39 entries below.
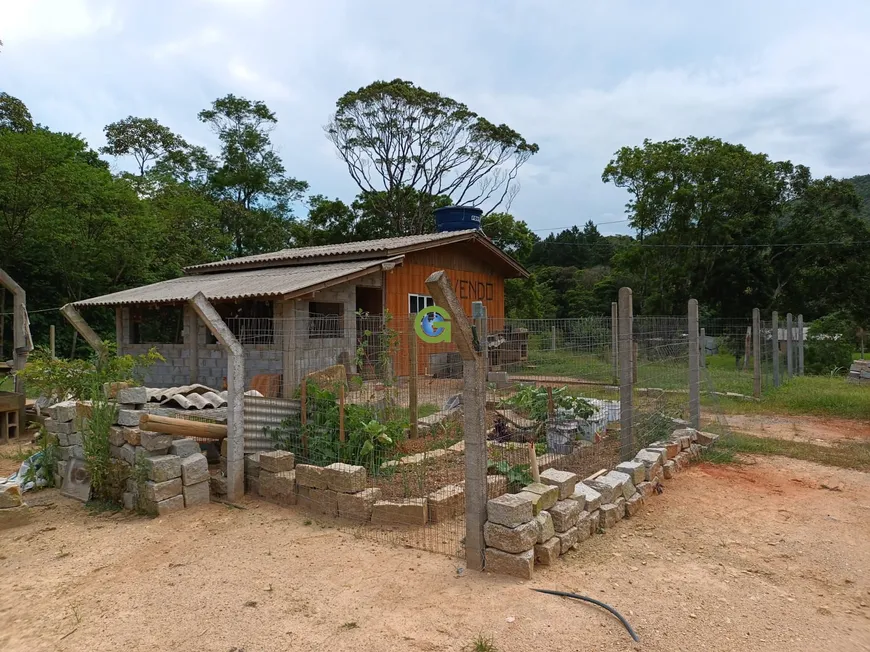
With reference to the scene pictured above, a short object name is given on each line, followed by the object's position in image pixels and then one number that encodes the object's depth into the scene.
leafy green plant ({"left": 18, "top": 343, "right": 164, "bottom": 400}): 6.29
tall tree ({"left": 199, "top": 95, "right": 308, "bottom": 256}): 34.06
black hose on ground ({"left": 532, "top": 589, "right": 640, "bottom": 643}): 3.11
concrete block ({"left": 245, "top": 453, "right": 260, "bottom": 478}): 5.74
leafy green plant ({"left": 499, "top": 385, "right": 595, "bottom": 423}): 6.68
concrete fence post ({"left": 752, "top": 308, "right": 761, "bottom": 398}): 11.56
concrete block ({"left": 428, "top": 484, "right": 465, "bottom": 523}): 4.73
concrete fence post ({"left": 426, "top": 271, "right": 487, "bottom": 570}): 3.88
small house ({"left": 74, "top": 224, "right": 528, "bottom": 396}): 10.53
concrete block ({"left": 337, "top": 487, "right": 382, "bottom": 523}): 4.86
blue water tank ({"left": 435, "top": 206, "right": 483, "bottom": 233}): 22.95
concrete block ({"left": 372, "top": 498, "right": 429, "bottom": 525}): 4.68
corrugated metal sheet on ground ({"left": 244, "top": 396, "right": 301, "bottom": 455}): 5.86
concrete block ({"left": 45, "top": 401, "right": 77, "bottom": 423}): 6.00
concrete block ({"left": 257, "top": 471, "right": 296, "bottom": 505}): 5.41
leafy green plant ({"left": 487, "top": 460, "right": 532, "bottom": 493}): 5.18
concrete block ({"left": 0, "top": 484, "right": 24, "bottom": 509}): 5.15
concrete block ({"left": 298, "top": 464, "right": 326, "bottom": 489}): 5.17
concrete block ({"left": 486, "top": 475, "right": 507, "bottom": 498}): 4.92
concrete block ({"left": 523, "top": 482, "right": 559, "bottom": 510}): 4.12
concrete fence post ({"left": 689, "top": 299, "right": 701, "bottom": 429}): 7.30
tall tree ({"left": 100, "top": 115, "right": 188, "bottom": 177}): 31.19
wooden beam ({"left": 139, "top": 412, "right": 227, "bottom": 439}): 5.44
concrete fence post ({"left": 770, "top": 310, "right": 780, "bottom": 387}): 12.90
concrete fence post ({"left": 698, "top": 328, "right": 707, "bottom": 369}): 10.12
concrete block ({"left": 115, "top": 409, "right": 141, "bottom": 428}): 5.57
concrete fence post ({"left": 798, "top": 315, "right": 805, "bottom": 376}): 15.43
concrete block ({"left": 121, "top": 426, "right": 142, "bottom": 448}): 5.43
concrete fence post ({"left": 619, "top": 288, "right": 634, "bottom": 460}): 5.77
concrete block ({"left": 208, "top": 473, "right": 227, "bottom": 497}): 5.70
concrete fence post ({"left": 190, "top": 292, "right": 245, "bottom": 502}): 5.56
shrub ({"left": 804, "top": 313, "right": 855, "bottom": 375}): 16.81
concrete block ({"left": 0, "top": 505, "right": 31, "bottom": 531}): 5.11
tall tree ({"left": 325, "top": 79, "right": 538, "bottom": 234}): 29.95
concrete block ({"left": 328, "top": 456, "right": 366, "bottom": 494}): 4.94
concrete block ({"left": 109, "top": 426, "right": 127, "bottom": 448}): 5.58
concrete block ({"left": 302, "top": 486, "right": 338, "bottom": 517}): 5.05
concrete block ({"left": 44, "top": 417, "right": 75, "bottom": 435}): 6.05
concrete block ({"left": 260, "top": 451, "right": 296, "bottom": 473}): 5.54
